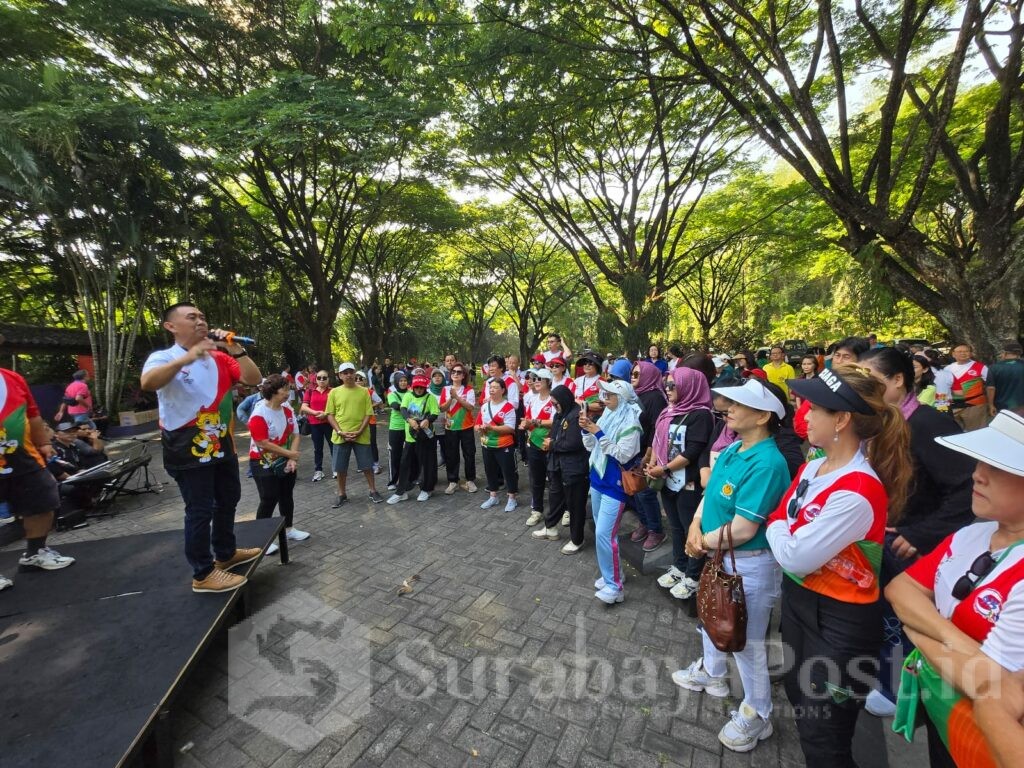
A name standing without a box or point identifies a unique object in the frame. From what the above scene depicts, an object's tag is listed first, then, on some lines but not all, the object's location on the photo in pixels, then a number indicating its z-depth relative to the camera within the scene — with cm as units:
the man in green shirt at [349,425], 634
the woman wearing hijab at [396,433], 655
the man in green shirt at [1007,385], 510
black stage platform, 209
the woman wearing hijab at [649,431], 452
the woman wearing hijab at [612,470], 350
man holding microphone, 295
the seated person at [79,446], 675
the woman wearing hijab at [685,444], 350
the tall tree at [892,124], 635
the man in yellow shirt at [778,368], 817
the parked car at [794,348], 2189
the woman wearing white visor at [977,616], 119
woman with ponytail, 173
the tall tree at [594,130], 710
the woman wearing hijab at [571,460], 439
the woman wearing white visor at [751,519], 214
